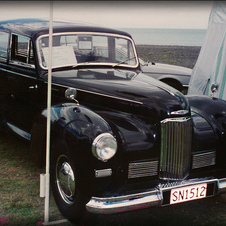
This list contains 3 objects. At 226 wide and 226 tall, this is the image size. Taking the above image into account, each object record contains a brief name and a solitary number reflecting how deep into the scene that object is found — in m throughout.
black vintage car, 2.71
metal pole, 2.63
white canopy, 5.40
